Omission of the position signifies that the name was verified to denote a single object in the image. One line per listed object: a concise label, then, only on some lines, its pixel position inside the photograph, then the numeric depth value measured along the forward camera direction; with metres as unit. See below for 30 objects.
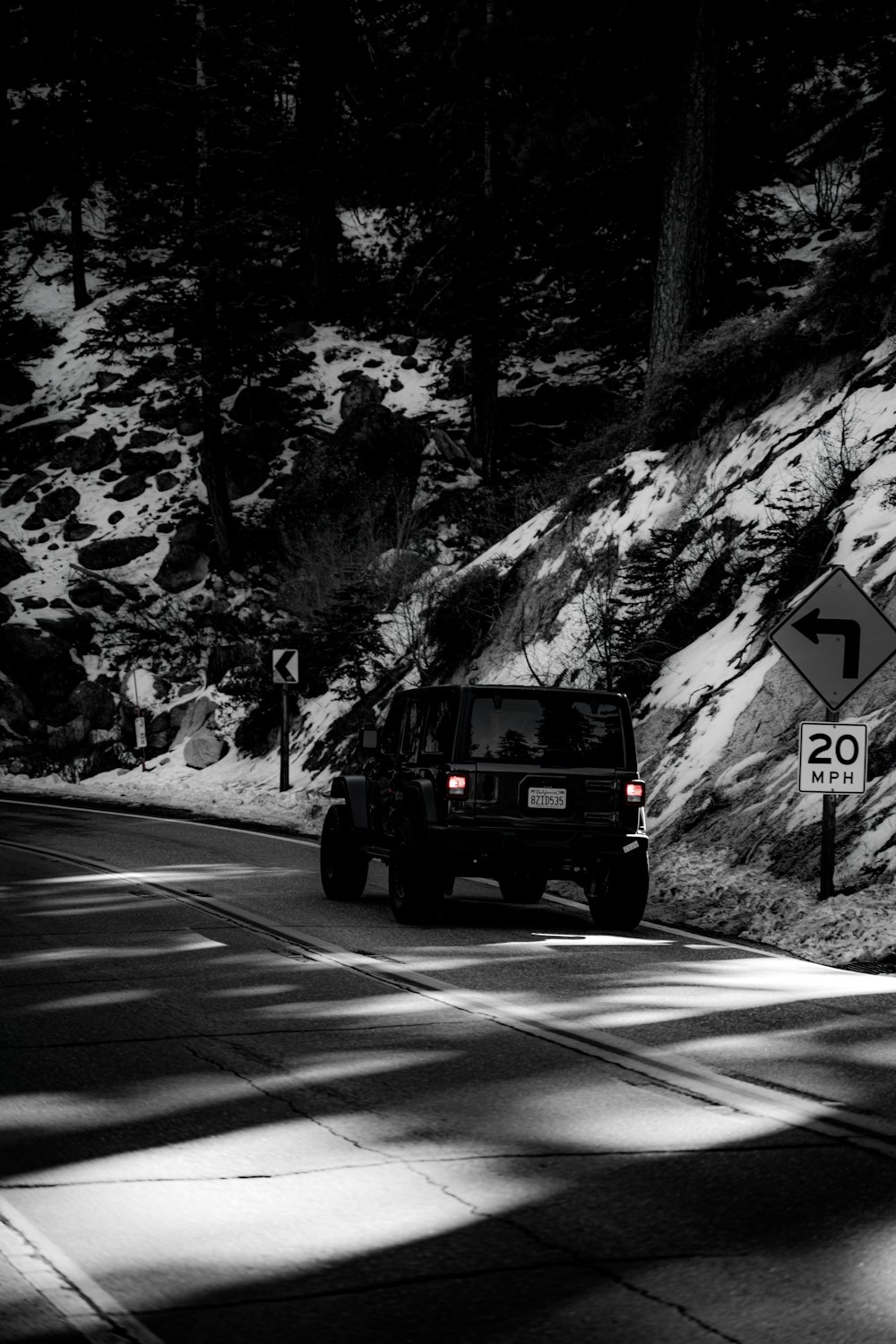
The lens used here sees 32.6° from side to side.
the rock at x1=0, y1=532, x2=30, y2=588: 42.00
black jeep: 12.03
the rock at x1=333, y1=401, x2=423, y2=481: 42.41
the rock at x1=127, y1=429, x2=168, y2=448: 46.94
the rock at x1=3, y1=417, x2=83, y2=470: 47.62
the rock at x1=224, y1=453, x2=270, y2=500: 44.72
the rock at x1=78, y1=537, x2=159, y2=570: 43.25
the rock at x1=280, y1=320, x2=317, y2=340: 49.22
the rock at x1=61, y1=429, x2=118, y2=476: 46.81
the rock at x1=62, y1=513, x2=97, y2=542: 44.38
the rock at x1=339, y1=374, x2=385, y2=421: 45.22
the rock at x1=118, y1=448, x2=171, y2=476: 46.03
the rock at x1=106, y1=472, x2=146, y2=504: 45.53
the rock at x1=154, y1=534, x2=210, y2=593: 42.69
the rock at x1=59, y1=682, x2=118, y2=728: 37.97
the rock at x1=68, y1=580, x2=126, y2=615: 41.53
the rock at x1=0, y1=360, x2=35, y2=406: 49.44
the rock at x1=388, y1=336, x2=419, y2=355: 48.16
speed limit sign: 12.38
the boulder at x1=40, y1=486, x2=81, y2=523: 45.50
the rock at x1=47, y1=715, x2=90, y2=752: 37.25
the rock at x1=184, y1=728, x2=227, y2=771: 33.94
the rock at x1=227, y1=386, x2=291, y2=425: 45.56
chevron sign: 27.58
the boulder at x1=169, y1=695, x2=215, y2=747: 35.97
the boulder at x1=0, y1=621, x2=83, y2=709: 38.41
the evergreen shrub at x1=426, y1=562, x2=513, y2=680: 27.11
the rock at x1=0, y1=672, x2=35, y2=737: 37.47
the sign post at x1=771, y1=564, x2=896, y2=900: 12.46
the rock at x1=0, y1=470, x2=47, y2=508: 46.44
